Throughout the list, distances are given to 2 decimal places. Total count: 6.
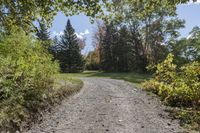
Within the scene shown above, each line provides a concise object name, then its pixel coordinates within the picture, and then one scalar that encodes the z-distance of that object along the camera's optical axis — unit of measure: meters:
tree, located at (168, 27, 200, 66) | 16.05
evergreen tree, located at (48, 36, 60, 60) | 23.36
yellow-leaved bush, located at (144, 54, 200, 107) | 4.79
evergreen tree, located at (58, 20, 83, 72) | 23.09
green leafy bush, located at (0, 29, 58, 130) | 3.40
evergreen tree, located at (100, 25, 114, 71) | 23.53
